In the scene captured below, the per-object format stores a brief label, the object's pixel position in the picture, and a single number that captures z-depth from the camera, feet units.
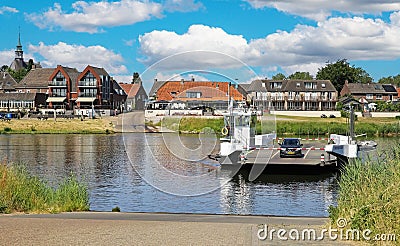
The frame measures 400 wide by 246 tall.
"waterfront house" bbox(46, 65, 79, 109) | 394.93
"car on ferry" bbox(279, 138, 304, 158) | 134.82
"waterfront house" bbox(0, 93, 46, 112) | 385.29
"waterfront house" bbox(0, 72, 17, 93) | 454.60
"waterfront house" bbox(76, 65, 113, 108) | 385.29
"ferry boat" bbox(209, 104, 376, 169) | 125.70
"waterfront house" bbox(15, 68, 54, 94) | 421.59
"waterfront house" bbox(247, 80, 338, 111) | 422.41
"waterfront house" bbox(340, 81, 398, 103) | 461.57
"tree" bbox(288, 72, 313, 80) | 628.03
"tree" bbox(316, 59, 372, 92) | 490.08
